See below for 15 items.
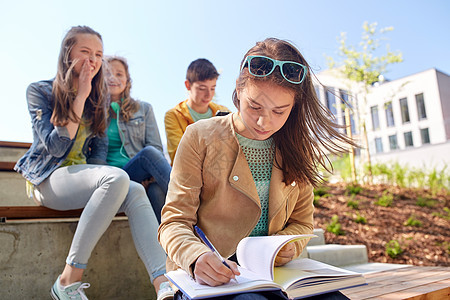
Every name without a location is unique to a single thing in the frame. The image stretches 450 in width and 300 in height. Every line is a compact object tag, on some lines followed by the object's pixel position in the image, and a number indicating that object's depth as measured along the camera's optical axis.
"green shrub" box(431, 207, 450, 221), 5.76
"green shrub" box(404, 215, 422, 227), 5.31
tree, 8.45
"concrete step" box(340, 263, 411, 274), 3.18
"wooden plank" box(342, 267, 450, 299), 1.86
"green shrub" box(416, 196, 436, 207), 6.30
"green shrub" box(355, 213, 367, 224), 5.23
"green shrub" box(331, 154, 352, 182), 7.68
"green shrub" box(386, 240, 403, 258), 4.38
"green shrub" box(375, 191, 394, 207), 5.97
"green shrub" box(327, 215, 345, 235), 4.75
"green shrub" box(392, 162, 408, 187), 7.36
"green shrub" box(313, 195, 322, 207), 5.80
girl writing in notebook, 1.14
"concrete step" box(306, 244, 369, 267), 3.41
